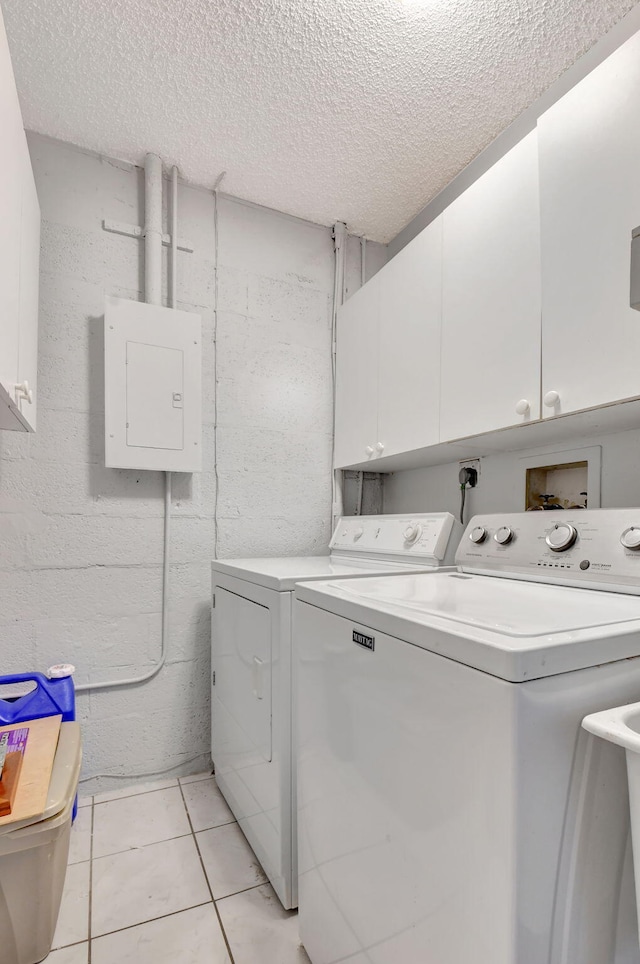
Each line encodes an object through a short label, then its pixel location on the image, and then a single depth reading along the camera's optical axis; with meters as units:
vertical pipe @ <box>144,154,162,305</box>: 2.01
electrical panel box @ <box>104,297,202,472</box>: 1.92
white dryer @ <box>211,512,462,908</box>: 1.35
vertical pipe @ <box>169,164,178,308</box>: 2.07
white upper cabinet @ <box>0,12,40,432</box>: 1.19
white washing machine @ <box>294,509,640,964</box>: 0.62
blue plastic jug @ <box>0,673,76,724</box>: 1.62
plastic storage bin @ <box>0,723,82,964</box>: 1.14
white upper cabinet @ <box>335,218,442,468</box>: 1.75
